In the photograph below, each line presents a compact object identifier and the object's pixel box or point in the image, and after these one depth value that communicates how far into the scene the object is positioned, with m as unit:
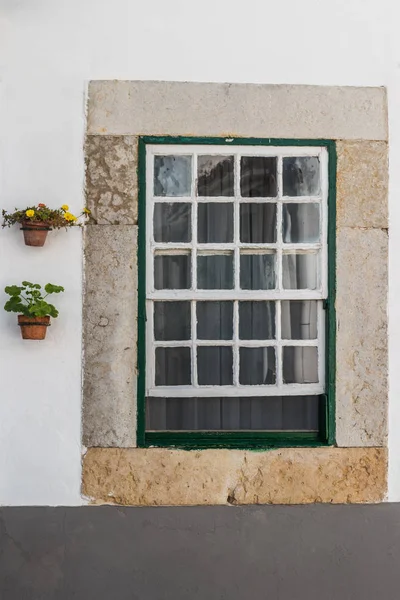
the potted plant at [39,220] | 4.73
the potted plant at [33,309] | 4.69
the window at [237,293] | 4.99
